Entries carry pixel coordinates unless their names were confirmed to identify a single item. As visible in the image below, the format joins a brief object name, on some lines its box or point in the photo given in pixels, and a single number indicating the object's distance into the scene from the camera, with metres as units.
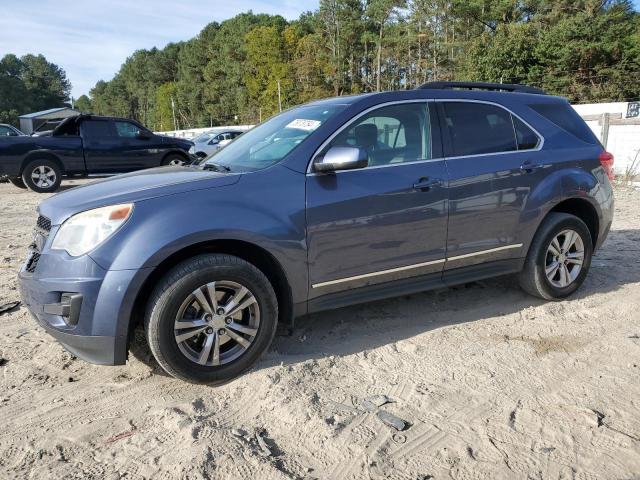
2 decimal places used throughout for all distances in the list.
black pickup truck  11.85
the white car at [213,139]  18.28
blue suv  2.96
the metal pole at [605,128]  12.91
